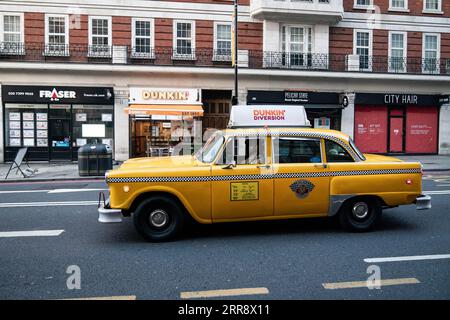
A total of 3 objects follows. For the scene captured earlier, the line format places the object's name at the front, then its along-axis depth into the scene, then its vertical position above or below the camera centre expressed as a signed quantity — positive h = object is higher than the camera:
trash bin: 14.45 -0.71
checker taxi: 5.75 -0.64
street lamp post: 17.16 +3.88
